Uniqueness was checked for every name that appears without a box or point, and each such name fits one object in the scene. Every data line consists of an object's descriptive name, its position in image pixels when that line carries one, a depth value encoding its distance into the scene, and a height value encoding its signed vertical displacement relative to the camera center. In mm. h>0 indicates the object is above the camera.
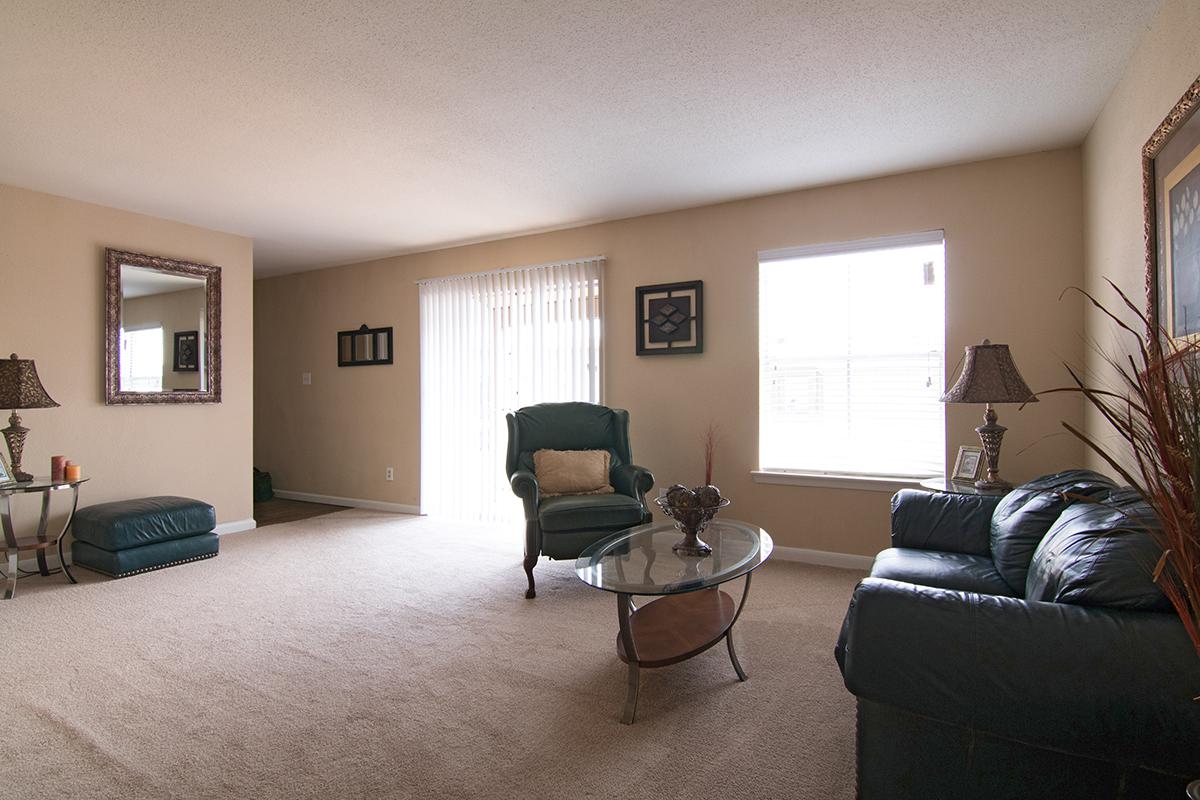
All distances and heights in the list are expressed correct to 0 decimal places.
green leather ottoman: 3832 -840
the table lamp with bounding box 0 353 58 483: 3551 +65
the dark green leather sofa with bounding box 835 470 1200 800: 1221 -603
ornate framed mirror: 4445 +570
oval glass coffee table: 2133 -648
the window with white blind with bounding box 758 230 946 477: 3850 +274
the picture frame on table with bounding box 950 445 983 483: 3289 -357
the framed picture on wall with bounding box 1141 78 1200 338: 1938 +607
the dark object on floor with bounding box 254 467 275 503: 6672 -903
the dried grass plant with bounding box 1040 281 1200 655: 1042 -101
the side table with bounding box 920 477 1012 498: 2911 -445
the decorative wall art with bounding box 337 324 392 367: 6125 +568
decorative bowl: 2688 -505
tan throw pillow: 3936 -456
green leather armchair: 3441 -488
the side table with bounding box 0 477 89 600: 3514 -756
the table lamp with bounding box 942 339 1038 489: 2984 +54
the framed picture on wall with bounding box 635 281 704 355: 4504 +613
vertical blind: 5000 +339
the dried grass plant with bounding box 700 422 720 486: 4406 -313
